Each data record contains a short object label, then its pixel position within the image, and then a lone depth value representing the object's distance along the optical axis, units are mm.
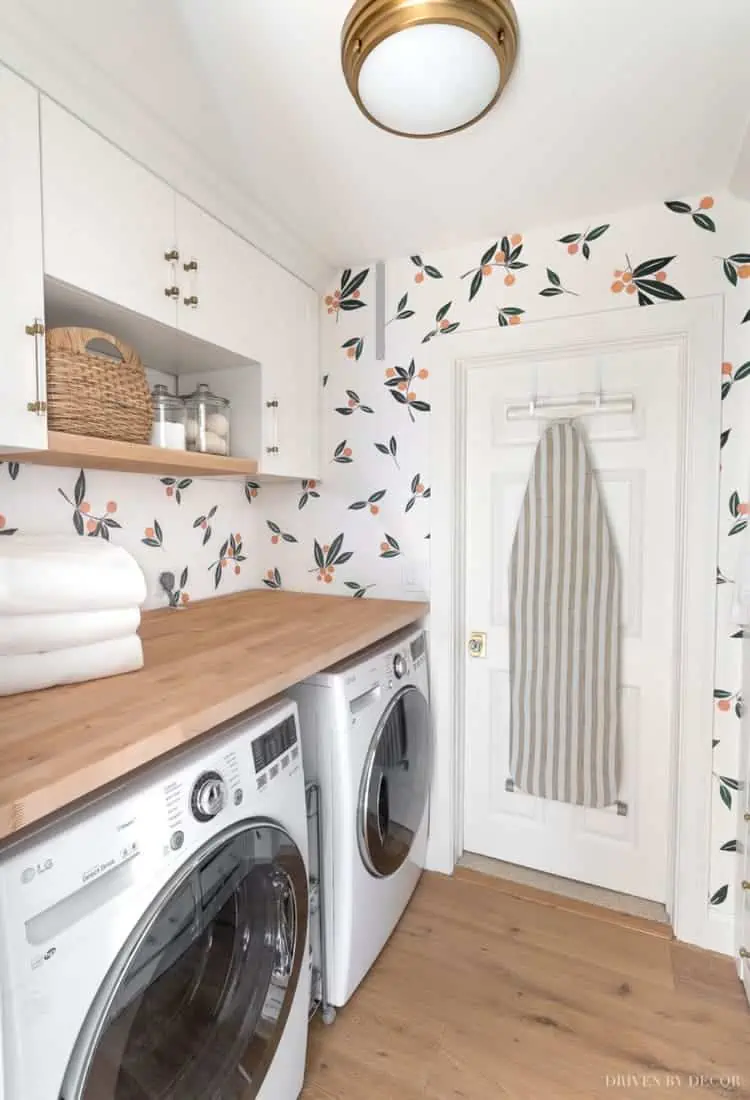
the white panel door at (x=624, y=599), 1810
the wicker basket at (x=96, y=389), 1174
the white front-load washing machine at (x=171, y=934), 677
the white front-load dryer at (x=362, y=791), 1383
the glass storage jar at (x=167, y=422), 1526
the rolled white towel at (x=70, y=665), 1025
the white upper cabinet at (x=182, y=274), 1169
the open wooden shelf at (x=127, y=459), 1188
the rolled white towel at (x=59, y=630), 1005
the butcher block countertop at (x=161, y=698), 733
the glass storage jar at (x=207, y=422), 1686
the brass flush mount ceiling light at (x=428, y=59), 967
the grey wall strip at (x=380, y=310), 2107
